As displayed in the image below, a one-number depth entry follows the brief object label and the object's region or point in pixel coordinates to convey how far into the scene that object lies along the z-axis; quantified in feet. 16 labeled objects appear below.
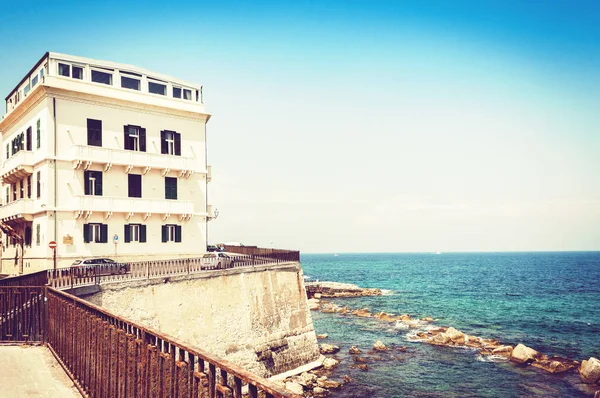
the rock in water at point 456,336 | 120.06
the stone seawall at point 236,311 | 65.72
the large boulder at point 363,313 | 162.40
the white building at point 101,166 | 91.09
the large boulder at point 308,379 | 82.23
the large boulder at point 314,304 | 177.58
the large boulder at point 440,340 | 119.24
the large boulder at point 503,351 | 106.78
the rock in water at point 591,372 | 86.89
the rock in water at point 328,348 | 107.76
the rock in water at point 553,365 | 94.43
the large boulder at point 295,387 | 76.66
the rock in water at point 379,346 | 112.06
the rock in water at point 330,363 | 94.65
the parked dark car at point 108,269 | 64.64
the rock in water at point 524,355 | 100.07
